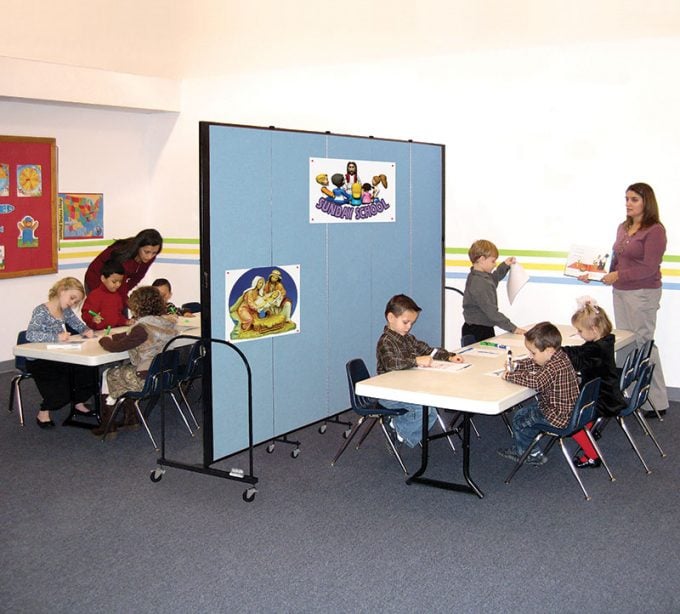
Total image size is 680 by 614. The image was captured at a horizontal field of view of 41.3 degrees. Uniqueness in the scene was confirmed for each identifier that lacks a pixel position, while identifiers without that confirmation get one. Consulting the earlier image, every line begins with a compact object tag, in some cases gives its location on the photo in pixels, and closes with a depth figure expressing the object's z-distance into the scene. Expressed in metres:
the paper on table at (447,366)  5.73
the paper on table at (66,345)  6.46
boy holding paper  6.98
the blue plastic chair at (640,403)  5.92
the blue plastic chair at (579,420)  5.37
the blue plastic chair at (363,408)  5.70
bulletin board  8.69
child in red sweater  7.00
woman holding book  7.11
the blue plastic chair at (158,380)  6.11
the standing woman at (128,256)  7.31
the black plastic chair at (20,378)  6.94
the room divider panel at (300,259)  5.43
